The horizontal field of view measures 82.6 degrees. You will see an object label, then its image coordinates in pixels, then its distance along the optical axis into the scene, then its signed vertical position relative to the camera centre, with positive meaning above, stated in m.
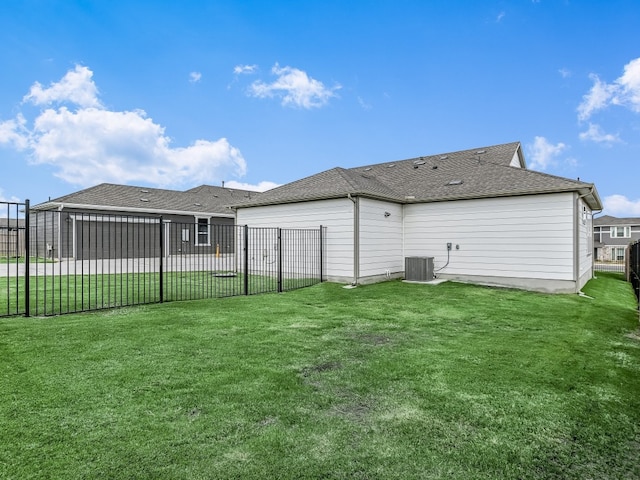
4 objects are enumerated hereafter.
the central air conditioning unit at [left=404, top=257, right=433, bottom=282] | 11.01 -0.95
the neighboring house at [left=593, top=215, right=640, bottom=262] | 36.22 +0.09
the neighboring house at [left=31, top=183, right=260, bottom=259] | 16.89 +1.32
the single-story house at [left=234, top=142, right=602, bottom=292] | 9.62 +0.48
